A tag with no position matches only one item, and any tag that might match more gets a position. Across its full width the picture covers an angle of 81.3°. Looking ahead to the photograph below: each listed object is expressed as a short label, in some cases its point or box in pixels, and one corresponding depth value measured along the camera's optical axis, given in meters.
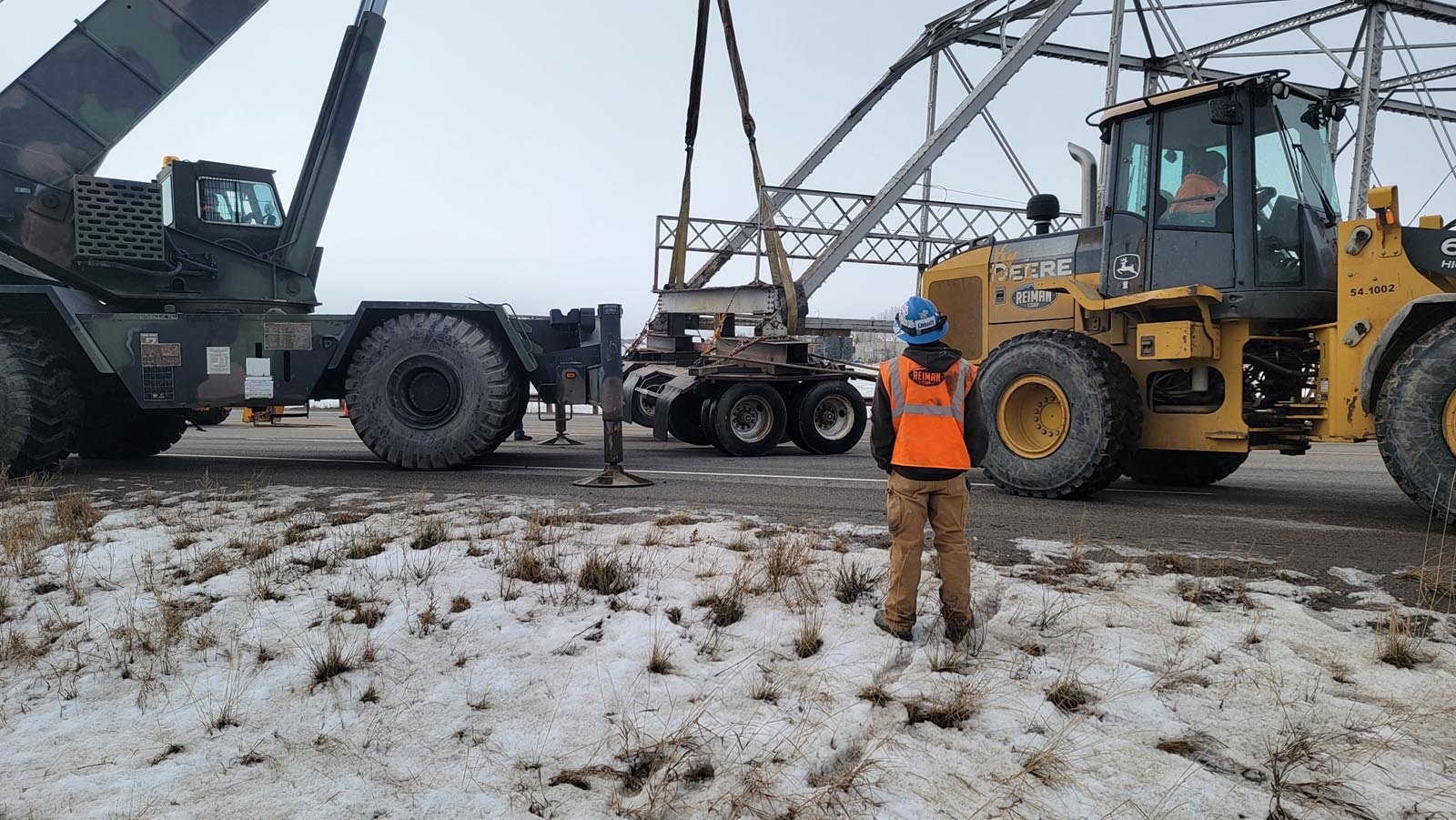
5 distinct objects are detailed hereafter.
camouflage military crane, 8.75
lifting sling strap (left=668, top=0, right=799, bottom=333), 11.98
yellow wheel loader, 6.00
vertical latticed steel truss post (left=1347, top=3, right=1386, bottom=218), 17.28
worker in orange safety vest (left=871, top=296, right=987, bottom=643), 3.90
